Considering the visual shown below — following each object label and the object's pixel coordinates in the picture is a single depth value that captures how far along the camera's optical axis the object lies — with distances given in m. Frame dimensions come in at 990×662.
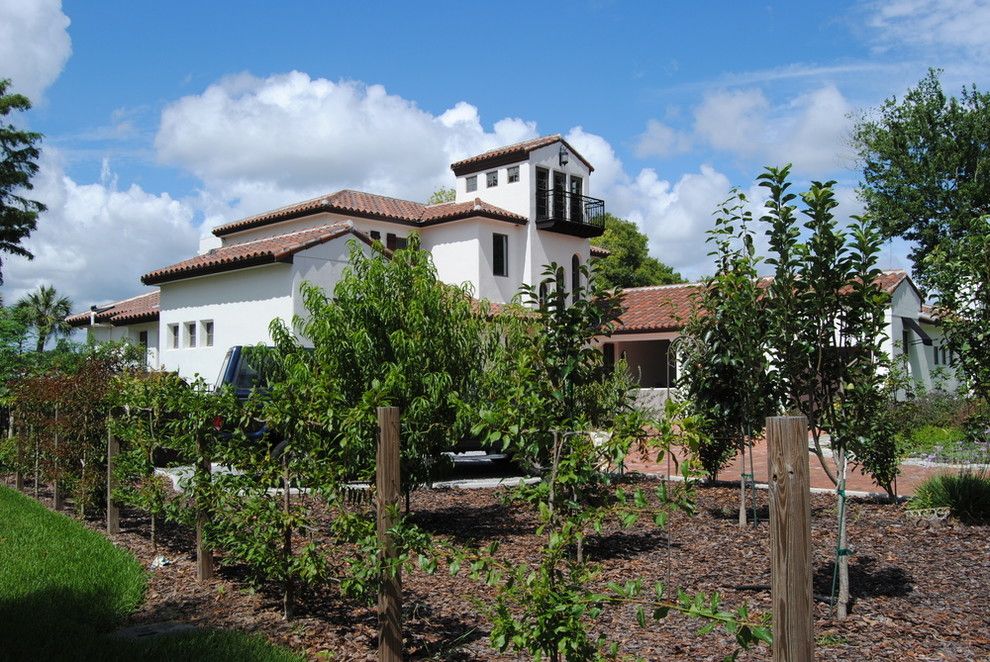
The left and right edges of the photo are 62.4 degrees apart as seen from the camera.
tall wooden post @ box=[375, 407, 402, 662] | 4.41
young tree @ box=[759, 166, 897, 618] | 5.51
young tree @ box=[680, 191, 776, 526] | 6.19
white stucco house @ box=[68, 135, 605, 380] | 23.28
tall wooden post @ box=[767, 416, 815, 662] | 2.77
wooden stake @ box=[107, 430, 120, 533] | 8.65
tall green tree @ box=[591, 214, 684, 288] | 44.97
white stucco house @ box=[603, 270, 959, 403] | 26.62
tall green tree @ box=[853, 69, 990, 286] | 32.16
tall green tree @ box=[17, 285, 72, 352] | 48.31
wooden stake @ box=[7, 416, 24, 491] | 11.71
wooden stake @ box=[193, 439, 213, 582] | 6.47
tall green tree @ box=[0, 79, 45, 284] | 34.00
